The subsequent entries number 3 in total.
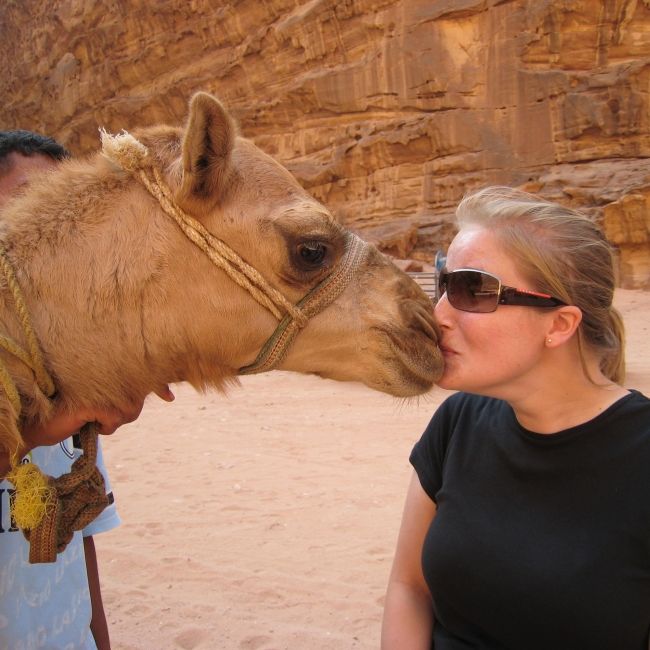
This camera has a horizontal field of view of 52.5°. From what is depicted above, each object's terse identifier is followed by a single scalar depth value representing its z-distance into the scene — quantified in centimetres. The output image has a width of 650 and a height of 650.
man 77
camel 67
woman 58
